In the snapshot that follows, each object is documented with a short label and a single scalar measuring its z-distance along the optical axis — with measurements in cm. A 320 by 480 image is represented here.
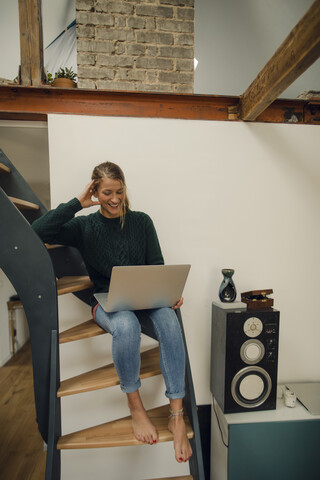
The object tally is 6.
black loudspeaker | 161
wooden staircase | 117
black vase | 177
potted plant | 196
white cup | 168
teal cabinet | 154
